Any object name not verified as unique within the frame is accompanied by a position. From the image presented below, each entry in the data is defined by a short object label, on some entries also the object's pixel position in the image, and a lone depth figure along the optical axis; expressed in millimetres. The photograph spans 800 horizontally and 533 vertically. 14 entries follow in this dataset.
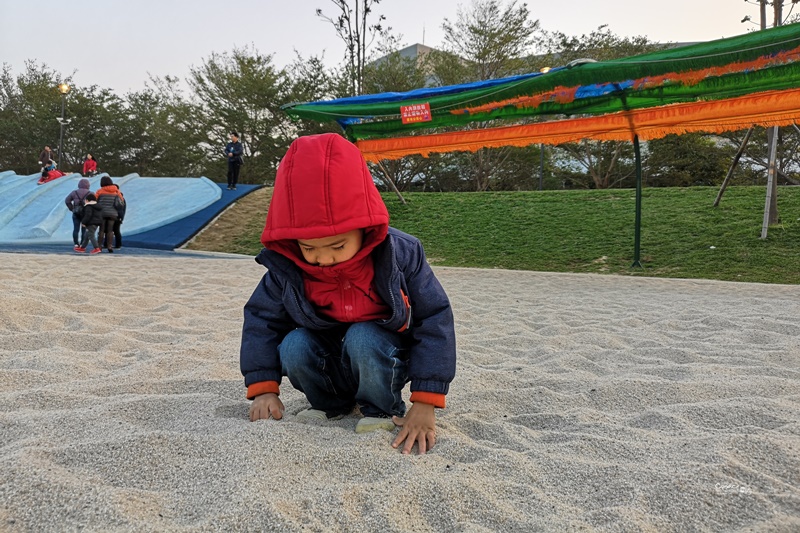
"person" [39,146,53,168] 16141
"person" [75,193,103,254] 8930
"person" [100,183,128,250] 9492
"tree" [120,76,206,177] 24578
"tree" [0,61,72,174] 27047
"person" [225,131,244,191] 13188
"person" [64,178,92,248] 9602
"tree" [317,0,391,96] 19078
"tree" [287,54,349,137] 21498
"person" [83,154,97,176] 16578
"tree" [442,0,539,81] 18219
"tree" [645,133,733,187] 16312
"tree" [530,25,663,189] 17594
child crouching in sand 1530
